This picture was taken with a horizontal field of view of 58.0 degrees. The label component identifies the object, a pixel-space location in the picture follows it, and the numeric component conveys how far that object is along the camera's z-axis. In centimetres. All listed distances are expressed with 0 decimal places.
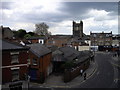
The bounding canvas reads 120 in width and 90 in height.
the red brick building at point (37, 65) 1799
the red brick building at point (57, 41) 4882
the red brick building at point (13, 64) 1303
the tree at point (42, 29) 5982
